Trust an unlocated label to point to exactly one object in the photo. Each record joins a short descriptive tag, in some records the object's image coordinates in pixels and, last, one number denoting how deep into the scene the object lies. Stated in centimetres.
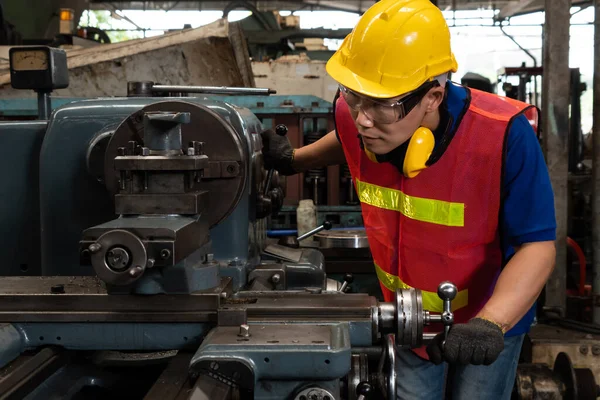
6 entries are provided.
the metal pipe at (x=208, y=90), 166
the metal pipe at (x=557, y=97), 271
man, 127
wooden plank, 316
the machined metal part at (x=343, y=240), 248
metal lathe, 99
